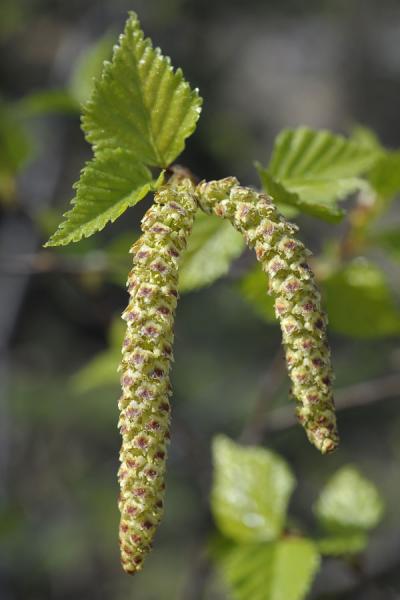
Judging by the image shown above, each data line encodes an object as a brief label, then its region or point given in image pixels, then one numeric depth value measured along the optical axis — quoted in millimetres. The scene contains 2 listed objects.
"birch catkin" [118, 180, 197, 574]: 279
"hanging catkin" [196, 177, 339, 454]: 280
